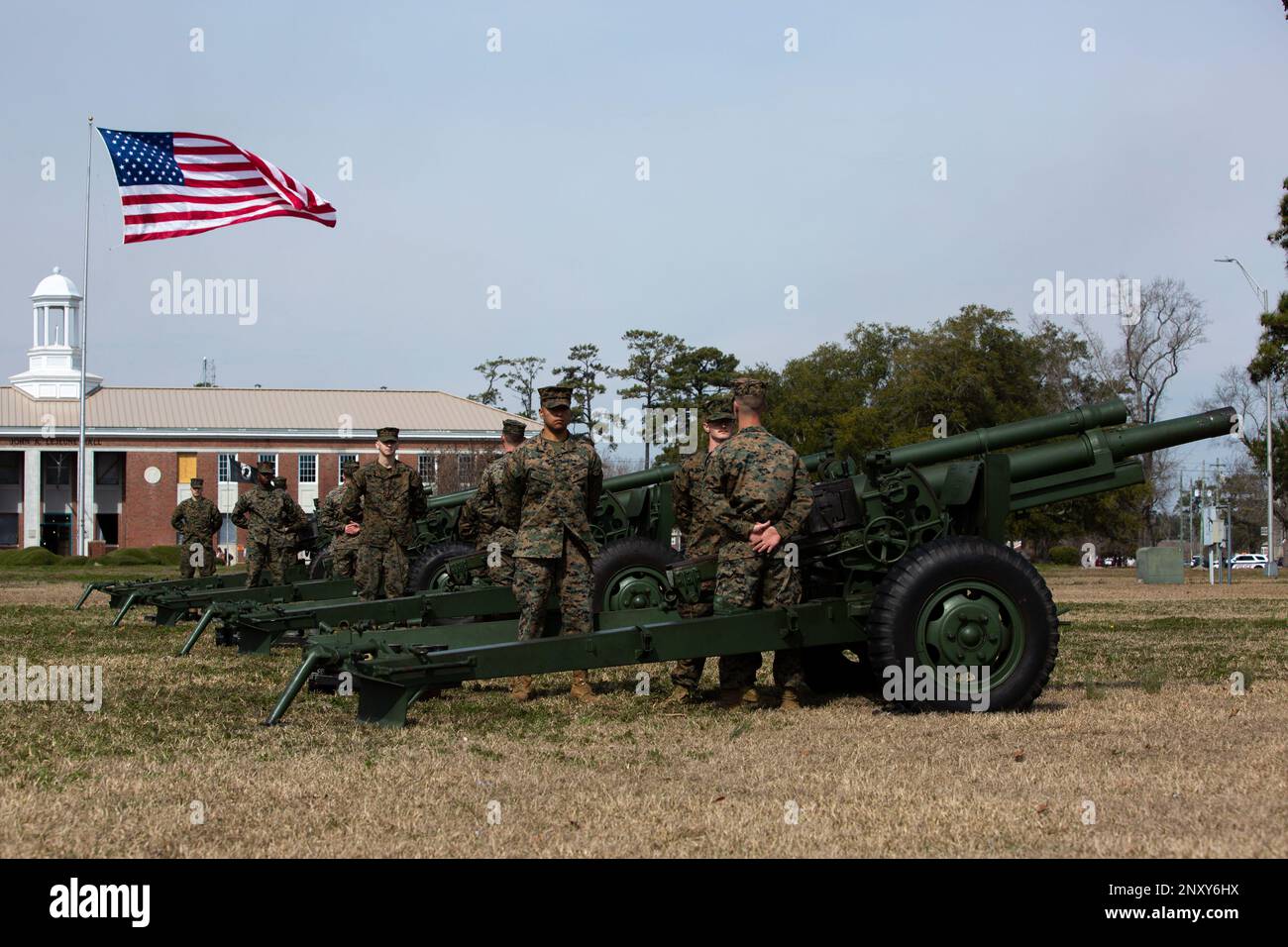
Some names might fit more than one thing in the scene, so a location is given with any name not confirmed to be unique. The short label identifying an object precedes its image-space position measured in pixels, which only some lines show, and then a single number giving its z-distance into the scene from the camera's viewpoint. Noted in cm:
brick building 6950
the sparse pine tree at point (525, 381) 6281
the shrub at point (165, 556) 4947
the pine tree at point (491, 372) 6481
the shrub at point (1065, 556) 5825
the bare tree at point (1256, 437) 4784
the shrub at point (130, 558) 4897
